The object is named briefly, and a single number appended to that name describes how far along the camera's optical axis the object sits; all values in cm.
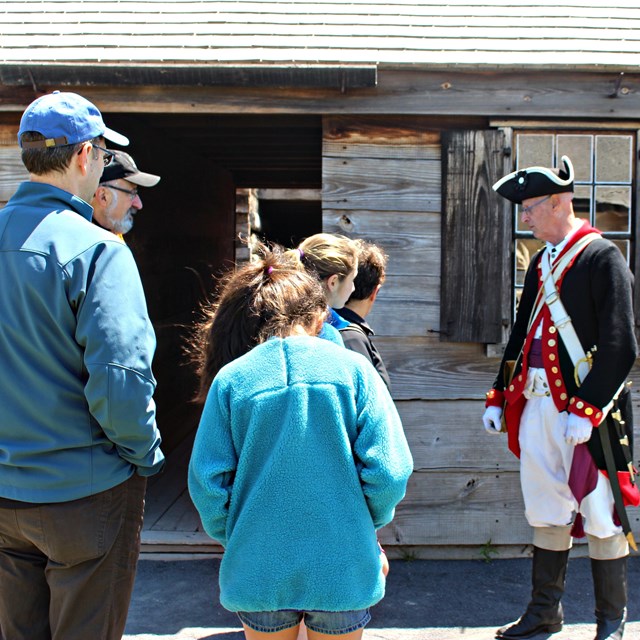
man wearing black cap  359
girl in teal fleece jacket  197
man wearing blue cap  214
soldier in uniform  325
